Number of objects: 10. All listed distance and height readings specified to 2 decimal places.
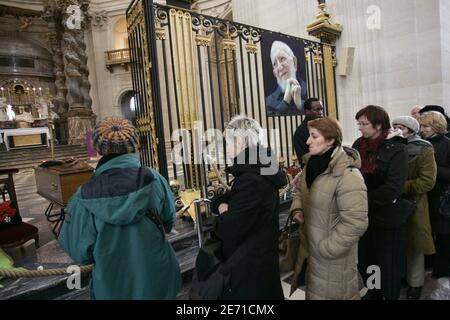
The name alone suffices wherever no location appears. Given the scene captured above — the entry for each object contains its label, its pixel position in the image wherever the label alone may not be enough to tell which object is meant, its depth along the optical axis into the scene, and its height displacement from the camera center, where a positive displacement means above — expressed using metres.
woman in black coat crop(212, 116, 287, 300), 1.59 -0.45
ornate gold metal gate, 3.45 +0.87
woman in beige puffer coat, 1.82 -0.57
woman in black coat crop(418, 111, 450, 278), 2.74 -0.60
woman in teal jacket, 1.62 -0.46
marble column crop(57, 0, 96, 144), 15.19 +3.71
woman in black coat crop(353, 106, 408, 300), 2.29 -0.51
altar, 14.48 +0.59
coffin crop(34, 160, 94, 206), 3.36 -0.37
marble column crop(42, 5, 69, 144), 15.38 +4.35
